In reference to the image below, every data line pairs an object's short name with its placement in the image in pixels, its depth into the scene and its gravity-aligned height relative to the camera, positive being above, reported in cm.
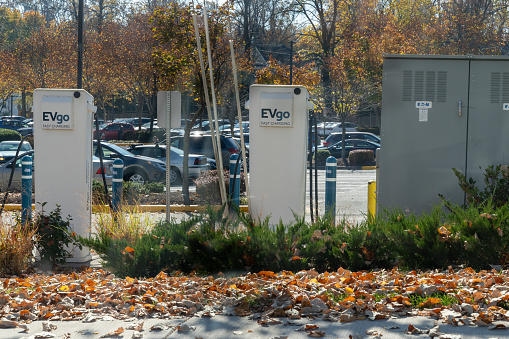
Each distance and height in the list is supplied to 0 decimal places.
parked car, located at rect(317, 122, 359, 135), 4854 +94
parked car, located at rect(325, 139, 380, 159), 3228 -30
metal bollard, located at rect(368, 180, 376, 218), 986 -87
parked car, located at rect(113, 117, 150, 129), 5512 +153
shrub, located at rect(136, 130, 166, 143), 3882 +15
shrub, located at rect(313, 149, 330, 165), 3044 -75
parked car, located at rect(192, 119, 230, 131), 4328 +104
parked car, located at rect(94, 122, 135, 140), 4403 +48
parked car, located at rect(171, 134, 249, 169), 2239 -28
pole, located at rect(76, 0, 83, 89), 1463 +236
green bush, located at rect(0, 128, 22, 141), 3275 +5
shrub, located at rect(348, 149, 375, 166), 2967 -81
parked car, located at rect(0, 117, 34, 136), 4903 +103
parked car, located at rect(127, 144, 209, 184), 1805 -62
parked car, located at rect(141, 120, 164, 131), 5122 +103
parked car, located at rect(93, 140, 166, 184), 1745 -86
